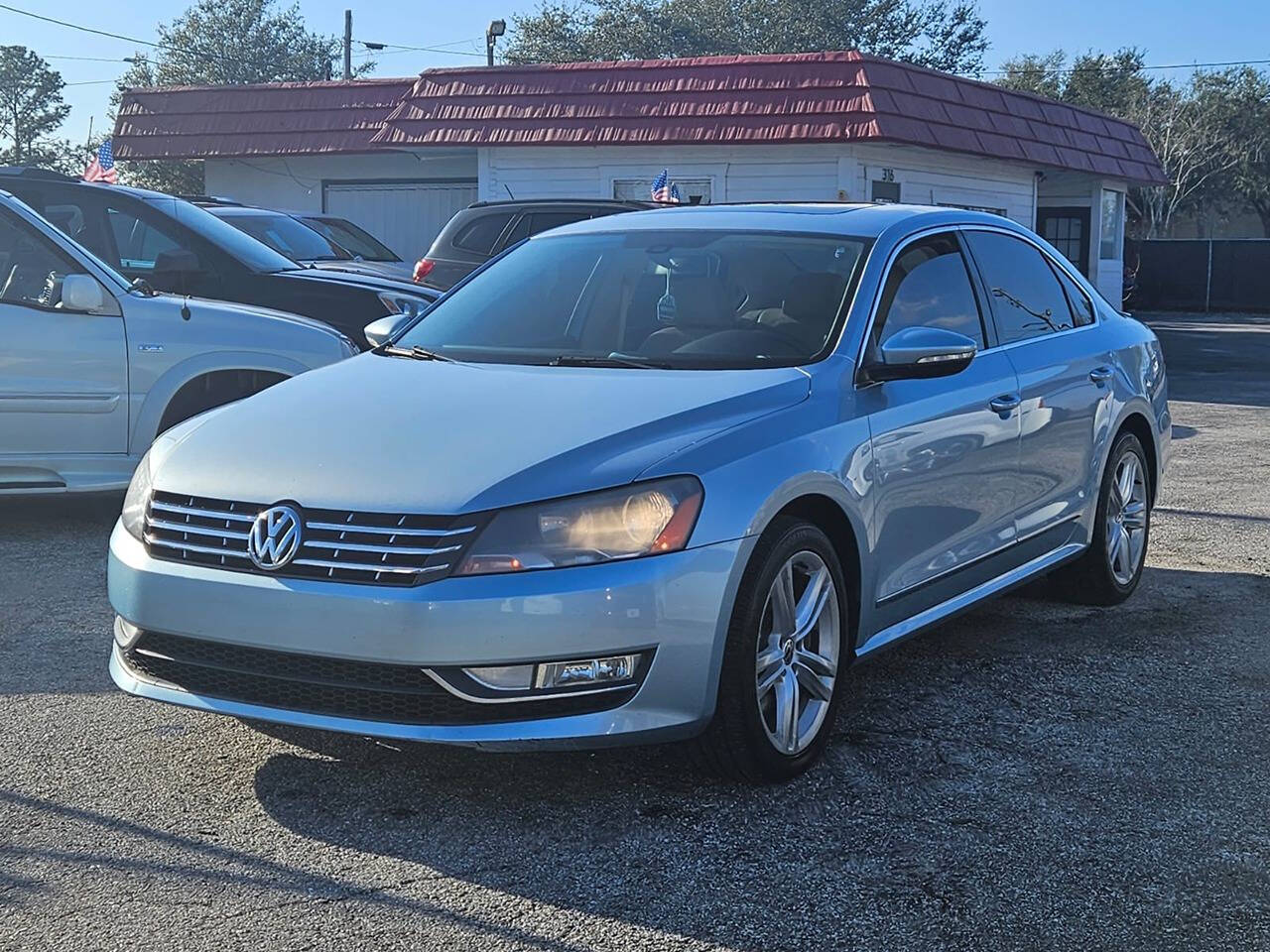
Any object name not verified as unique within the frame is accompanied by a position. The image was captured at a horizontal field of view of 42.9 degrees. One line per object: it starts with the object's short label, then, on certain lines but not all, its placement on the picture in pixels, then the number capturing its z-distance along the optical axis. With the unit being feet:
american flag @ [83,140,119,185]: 66.47
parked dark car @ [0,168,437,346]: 30.25
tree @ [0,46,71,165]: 234.38
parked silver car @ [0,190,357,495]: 25.27
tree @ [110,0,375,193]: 203.60
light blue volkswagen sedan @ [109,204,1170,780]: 12.61
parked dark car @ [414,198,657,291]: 47.29
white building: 65.41
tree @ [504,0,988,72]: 176.45
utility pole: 169.07
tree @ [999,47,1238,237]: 175.11
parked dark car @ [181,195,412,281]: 44.65
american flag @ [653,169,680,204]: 65.10
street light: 112.16
